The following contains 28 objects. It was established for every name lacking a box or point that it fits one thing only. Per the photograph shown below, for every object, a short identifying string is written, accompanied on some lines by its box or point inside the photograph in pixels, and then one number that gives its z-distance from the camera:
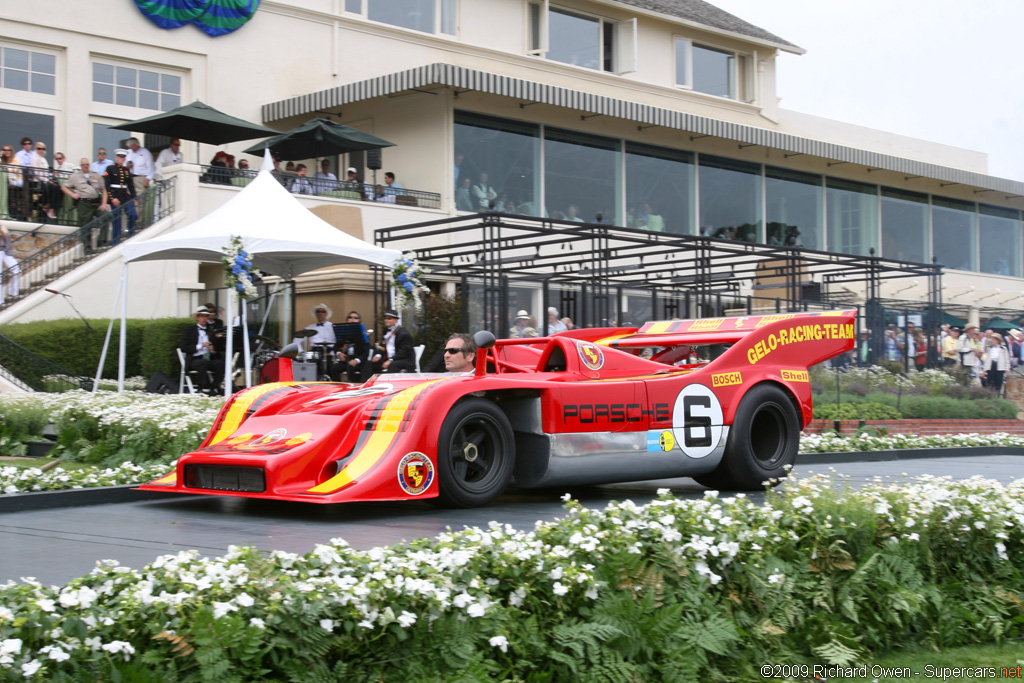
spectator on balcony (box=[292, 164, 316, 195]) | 21.97
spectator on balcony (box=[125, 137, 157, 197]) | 21.62
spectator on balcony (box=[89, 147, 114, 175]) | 20.94
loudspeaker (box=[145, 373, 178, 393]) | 15.89
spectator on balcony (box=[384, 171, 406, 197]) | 23.88
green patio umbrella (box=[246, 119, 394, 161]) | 22.03
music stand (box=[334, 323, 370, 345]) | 16.81
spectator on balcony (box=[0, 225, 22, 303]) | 19.00
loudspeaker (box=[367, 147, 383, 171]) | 26.14
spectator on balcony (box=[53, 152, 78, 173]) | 21.02
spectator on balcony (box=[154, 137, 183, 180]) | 21.80
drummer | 16.80
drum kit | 16.33
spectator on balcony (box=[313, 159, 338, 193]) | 22.44
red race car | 6.79
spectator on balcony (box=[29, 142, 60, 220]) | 20.23
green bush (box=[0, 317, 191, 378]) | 17.84
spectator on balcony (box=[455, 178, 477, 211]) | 25.95
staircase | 19.38
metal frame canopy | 17.42
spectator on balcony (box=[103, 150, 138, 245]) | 20.34
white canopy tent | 14.53
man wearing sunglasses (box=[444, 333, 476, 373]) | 8.40
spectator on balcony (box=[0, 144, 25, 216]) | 19.66
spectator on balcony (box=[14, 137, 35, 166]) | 20.34
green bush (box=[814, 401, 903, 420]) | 17.81
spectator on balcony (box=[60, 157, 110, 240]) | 20.36
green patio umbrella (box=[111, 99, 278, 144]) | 20.69
